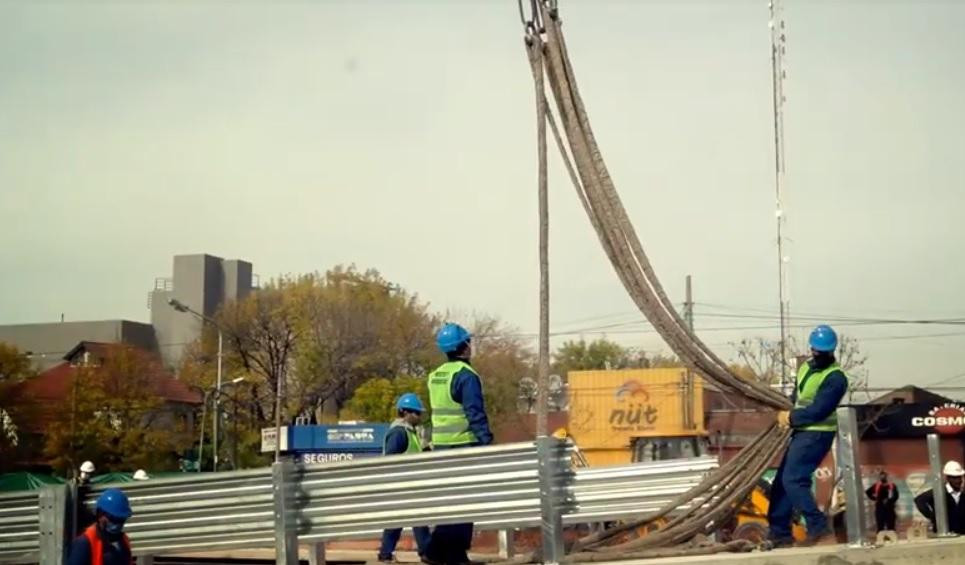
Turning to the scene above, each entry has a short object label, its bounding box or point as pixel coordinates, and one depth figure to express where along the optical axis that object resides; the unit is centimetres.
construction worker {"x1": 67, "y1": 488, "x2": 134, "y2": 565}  761
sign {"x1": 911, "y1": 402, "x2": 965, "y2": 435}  4531
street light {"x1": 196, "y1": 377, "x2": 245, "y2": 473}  5567
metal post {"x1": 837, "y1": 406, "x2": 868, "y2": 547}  788
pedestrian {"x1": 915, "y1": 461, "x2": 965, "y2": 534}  1120
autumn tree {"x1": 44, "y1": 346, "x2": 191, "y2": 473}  5462
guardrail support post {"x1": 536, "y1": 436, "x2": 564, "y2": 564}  735
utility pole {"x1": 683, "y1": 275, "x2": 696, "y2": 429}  4612
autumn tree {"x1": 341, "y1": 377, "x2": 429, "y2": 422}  5828
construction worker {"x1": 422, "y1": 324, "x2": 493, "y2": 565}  878
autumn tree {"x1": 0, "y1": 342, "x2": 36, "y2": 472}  4842
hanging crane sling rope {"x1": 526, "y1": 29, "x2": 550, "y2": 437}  902
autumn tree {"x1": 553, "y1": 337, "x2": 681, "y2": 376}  8875
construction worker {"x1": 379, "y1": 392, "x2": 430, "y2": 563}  1071
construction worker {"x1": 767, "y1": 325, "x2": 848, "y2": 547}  871
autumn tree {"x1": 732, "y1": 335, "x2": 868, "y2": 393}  5077
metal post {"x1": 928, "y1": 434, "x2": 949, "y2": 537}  949
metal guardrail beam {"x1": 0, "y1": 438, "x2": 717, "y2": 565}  745
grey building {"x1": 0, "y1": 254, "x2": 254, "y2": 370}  10200
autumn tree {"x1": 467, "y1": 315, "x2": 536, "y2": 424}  6319
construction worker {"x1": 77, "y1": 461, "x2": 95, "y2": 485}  1440
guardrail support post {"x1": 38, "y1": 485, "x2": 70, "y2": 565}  862
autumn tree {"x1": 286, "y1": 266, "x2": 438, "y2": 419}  6216
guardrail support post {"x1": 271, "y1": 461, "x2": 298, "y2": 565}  792
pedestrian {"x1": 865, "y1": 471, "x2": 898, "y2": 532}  1833
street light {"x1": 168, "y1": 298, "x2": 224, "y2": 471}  4538
